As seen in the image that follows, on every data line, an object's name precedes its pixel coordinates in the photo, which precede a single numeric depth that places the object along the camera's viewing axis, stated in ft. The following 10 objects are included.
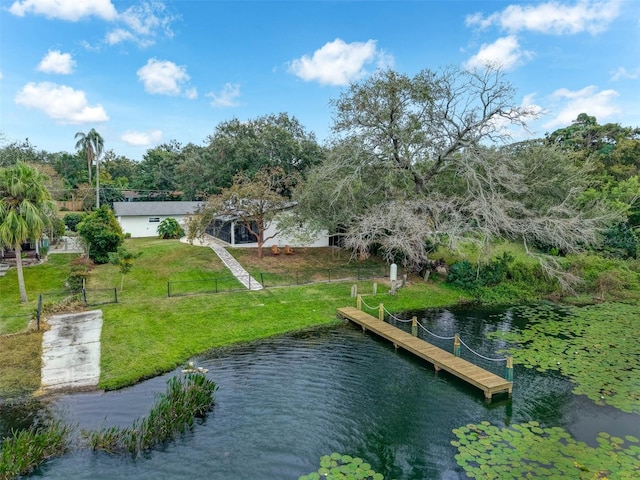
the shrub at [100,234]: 69.41
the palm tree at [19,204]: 46.65
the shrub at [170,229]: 105.50
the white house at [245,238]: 87.56
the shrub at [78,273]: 56.90
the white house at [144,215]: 111.63
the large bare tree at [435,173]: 58.03
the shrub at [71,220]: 117.08
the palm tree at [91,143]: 136.26
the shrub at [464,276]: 67.05
